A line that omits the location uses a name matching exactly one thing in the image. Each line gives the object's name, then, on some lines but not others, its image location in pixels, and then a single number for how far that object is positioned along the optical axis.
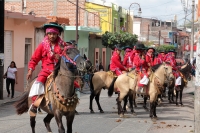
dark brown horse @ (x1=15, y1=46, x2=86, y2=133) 8.04
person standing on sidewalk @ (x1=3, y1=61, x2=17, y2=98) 20.09
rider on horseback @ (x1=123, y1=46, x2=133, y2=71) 16.75
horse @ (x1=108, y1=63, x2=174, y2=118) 14.37
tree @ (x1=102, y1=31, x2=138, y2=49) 42.25
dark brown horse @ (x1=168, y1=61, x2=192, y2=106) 19.35
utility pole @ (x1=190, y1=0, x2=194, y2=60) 43.78
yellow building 46.45
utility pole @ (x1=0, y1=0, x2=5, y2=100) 18.61
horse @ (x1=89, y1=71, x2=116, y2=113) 15.49
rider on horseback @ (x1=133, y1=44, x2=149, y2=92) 14.34
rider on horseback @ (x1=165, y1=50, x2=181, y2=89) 19.17
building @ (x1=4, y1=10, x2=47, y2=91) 23.77
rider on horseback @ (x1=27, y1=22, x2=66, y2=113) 8.67
